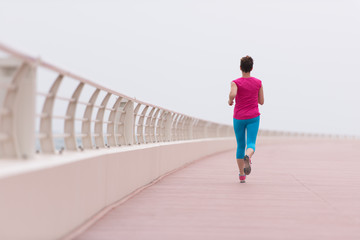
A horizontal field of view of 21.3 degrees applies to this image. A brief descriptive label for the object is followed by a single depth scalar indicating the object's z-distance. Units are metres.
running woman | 16.27
